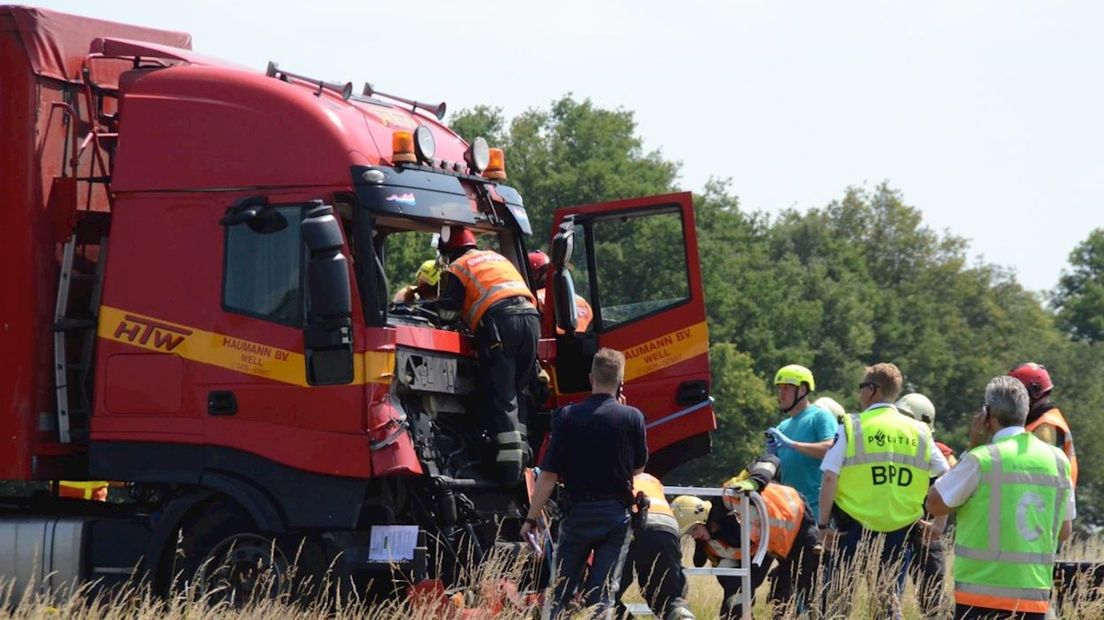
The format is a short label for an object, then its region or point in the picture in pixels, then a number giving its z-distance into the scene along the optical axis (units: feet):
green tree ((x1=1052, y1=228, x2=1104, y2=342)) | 488.73
